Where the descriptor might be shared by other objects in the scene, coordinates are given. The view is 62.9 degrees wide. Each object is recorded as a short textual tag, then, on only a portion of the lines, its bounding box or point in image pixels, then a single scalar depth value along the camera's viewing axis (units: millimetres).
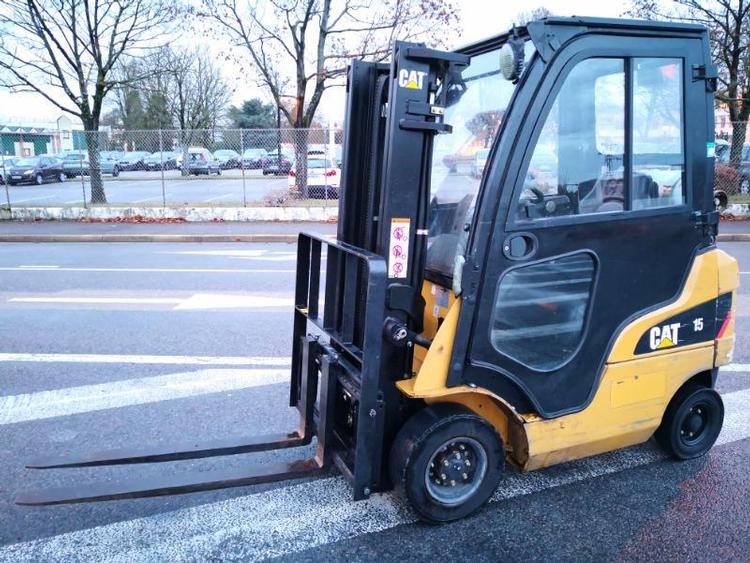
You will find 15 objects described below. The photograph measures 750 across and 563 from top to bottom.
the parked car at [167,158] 17650
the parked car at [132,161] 25169
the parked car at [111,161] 19259
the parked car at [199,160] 20972
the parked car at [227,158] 20219
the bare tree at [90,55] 17234
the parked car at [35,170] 30656
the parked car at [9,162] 30881
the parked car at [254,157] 18280
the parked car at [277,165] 19280
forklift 2805
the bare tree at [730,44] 18719
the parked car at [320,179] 17781
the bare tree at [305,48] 18094
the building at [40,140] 18859
